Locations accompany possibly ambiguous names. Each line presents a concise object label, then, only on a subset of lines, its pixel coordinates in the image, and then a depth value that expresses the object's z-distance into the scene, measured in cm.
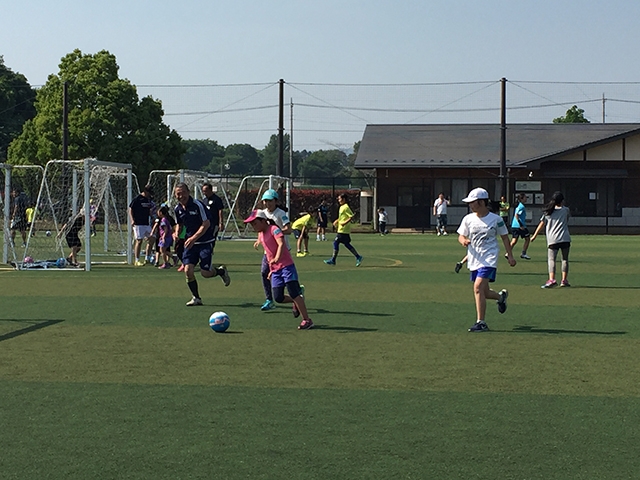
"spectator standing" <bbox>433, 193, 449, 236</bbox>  4580
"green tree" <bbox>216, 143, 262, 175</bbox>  16975
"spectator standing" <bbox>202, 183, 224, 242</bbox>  2093
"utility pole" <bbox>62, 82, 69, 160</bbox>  4809
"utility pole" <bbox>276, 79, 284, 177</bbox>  5273
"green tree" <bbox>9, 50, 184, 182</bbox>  5578
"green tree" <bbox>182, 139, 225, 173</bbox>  17200
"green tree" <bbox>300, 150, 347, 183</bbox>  16789
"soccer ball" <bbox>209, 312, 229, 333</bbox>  1188
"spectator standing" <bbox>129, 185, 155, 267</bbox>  2362
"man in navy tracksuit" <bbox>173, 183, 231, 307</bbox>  1454
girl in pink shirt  1212
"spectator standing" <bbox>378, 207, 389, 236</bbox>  4762
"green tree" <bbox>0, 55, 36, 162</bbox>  7444
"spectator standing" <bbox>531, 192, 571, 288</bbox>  1811
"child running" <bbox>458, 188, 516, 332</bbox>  1198
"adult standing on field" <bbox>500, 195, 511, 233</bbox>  3494
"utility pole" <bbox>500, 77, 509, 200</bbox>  4966
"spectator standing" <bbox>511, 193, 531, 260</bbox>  2672
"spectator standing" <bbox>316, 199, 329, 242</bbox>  3800
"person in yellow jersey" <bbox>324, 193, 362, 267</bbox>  2448
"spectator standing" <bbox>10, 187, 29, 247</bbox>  2542
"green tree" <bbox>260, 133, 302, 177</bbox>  17225
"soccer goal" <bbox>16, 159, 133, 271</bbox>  2291
